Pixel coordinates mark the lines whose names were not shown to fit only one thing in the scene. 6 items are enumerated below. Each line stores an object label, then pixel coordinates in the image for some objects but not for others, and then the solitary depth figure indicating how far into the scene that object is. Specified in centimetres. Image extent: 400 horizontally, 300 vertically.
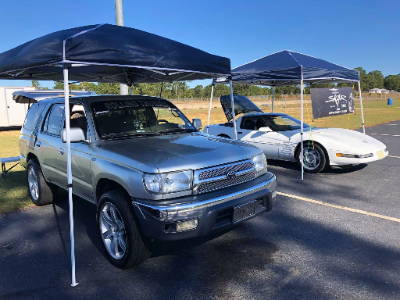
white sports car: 680
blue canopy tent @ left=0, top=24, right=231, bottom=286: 321
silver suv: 308
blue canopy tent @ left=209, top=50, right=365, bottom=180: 691
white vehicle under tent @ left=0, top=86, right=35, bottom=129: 1911
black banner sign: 732
